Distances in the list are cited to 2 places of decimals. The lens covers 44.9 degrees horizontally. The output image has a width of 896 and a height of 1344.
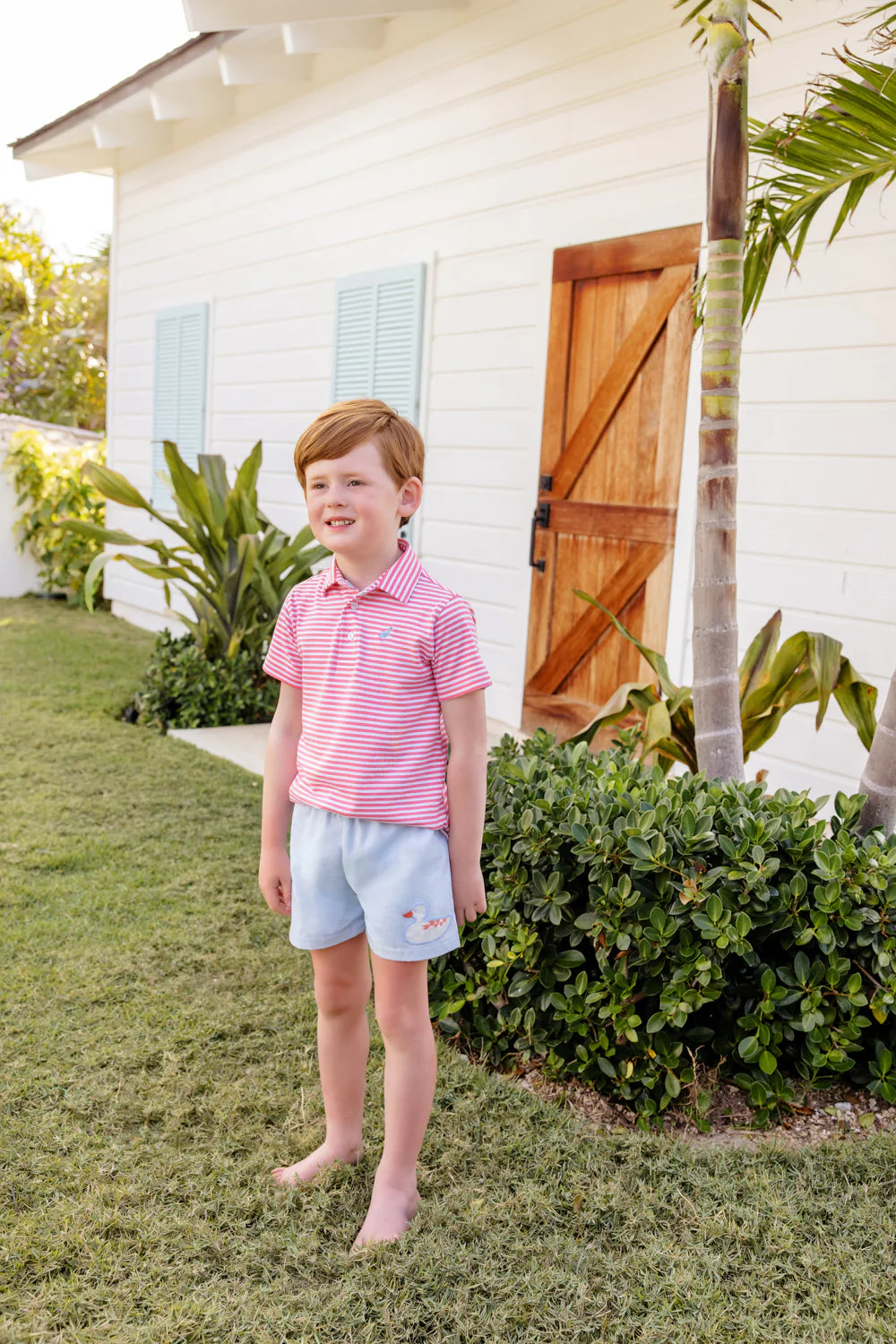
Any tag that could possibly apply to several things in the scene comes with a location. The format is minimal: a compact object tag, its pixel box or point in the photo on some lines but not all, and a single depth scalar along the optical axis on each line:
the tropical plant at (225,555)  5.66
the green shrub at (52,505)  9.65
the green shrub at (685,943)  2.19
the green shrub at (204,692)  5.68
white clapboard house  3.84
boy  1.75
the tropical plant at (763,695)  2.76
